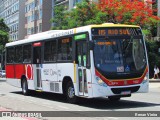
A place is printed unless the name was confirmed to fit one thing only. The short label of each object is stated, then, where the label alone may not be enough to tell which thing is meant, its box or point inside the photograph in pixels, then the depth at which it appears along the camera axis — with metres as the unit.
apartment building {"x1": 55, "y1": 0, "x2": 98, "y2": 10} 61.42
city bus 13.73
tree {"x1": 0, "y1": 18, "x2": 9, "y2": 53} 48.88
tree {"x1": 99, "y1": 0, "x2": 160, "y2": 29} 38.12
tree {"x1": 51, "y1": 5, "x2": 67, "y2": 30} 43.09
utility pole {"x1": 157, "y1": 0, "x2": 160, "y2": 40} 41.56
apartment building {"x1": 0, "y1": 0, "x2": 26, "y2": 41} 93.56
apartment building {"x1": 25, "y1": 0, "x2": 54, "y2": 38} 76.62
